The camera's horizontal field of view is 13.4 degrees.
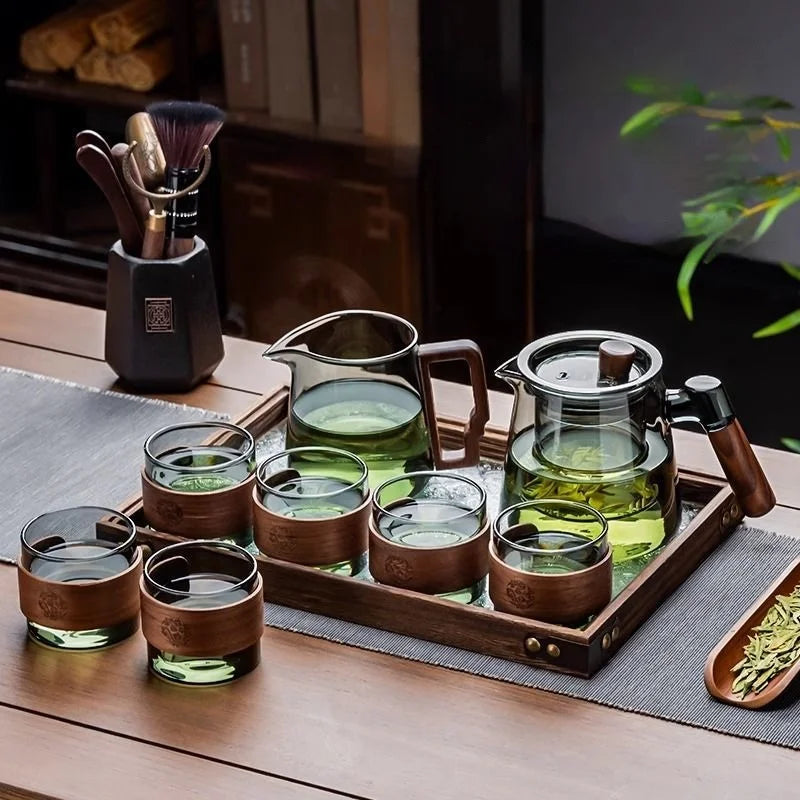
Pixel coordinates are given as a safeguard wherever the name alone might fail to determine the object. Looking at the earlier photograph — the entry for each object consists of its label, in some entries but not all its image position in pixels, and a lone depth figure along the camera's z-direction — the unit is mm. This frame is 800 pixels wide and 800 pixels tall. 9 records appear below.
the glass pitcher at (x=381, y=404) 2166
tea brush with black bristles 2328
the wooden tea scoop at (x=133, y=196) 2421
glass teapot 2090
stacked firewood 3472
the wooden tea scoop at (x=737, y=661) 2011
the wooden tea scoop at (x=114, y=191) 2397
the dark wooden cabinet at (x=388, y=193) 3157
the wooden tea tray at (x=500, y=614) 2044
